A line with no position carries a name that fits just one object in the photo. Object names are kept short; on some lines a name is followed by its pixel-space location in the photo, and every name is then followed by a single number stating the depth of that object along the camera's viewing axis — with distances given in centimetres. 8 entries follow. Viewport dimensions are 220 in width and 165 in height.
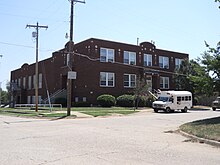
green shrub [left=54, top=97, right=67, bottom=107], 4262
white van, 3325
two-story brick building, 4122
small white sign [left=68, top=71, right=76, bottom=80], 2631
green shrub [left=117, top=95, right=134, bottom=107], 3975
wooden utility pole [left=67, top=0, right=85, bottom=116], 2645
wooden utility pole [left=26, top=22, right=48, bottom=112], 3545
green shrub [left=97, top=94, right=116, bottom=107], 3906
